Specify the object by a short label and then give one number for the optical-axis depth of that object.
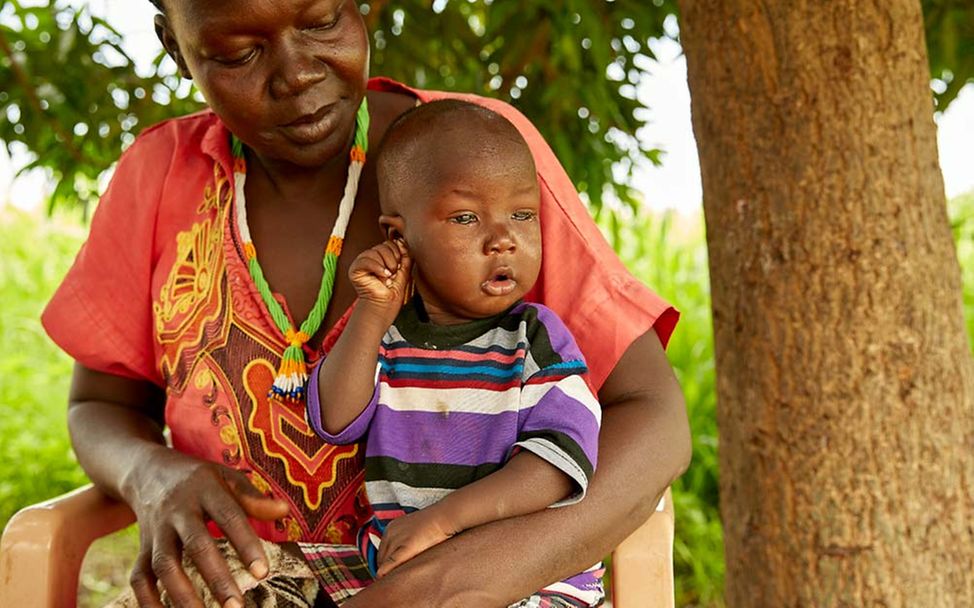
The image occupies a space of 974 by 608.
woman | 1.71
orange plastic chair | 1.82
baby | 1.67
